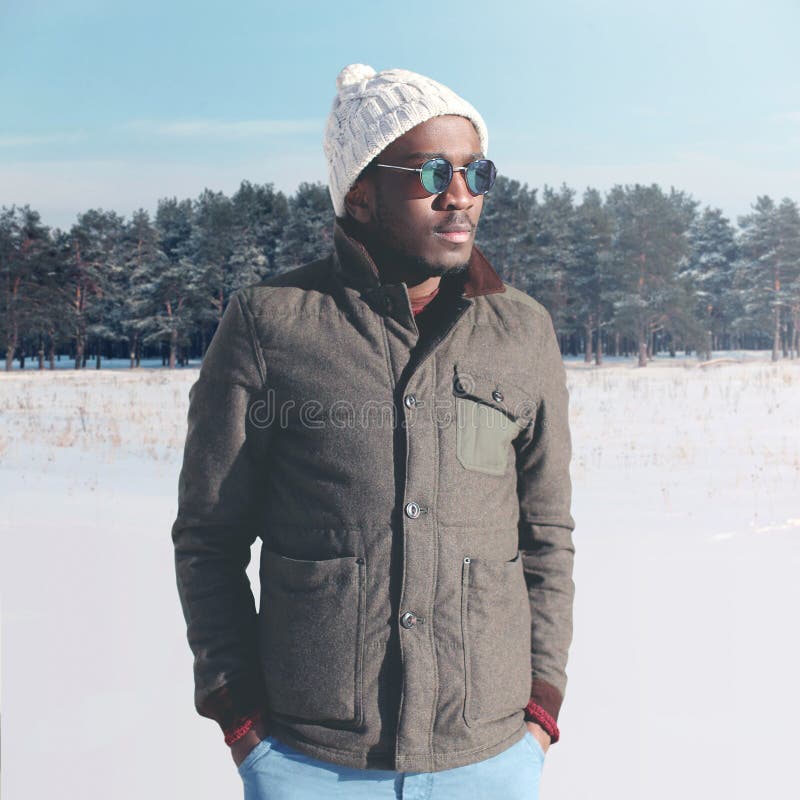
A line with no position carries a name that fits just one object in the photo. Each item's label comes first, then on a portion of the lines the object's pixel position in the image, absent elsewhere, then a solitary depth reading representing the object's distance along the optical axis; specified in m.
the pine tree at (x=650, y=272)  58.50
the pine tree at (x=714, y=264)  72.88
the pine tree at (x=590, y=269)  62.06
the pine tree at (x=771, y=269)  66.81
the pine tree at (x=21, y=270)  54.09
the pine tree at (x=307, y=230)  50.72
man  2.06
